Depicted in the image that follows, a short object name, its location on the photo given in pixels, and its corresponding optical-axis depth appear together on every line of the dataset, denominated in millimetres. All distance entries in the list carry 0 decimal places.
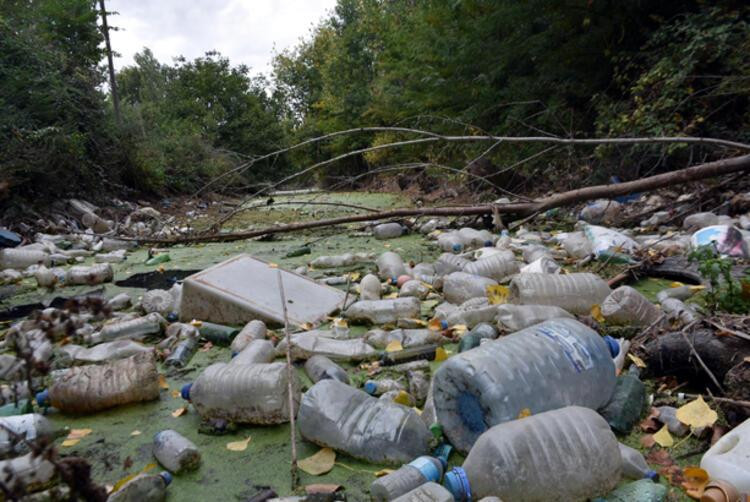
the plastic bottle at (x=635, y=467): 1198
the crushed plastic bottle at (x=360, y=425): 1318
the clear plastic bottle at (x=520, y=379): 1282
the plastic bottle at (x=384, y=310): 2471
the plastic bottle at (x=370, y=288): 2783
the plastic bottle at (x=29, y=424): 1421
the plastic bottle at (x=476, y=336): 1889
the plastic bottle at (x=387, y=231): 5059
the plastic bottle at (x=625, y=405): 1396
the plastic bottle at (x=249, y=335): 2139
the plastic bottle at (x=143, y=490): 1135
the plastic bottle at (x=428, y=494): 1054
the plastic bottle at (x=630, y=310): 2004
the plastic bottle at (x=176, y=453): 1347
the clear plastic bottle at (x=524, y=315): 1962
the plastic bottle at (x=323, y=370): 1775
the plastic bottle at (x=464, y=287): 2580
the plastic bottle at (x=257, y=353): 1893
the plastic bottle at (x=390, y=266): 3215
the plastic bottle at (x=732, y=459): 1048
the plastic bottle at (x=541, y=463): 1075
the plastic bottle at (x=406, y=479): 1137
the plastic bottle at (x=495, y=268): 3004
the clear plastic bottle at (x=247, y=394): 1531
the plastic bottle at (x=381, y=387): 1677
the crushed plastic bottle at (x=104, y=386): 1697
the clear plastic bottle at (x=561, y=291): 2281
